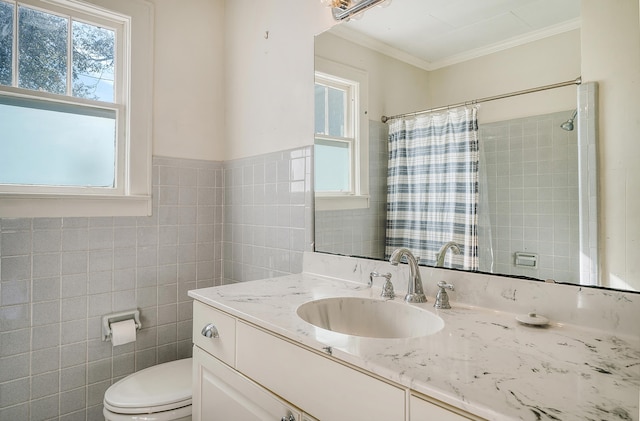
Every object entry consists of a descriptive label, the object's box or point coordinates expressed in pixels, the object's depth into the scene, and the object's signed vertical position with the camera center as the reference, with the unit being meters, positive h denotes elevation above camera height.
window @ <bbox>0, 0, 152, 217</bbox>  1.58 +0.53
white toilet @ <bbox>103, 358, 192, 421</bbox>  1.34 -0.74
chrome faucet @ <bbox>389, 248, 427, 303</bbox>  1.10 -0.22
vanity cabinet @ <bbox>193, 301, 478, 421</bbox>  0.65 -0.40
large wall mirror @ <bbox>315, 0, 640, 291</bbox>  0.84 +0.28
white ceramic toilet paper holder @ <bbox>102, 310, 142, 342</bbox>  1.73 -0.54
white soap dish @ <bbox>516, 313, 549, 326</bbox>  0.87 -0.27
